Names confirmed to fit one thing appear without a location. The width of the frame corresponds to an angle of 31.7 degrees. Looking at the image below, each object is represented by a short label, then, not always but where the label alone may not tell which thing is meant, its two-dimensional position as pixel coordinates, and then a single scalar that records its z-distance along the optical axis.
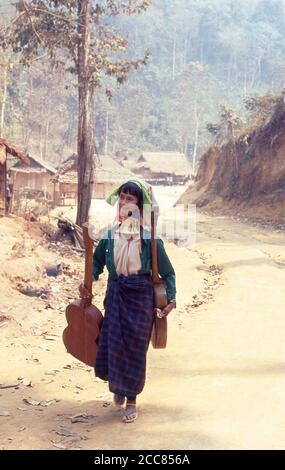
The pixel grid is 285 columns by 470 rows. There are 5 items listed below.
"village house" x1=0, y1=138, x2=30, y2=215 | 15.52
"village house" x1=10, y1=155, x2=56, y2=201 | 32.78
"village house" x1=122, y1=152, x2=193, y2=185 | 53.81
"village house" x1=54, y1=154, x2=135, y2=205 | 31.25
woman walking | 3.64
